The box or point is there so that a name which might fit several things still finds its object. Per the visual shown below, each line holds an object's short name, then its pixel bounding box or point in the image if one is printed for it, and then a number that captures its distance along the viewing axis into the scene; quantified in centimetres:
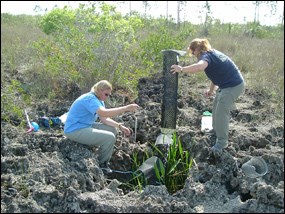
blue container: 405
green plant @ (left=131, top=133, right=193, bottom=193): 359
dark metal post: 392
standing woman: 369
